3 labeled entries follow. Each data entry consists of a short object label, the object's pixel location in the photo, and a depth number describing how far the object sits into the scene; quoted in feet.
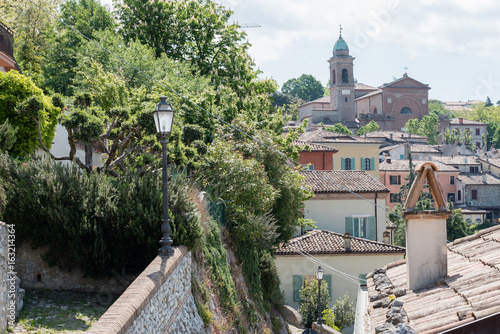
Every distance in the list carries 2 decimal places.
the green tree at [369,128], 417.77
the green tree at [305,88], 582.84
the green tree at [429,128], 412.98
